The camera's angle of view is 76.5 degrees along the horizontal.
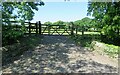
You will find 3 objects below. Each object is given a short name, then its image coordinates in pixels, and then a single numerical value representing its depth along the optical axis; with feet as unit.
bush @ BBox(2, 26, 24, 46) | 13.51
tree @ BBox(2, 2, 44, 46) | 13.41
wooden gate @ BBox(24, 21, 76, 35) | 25.02
